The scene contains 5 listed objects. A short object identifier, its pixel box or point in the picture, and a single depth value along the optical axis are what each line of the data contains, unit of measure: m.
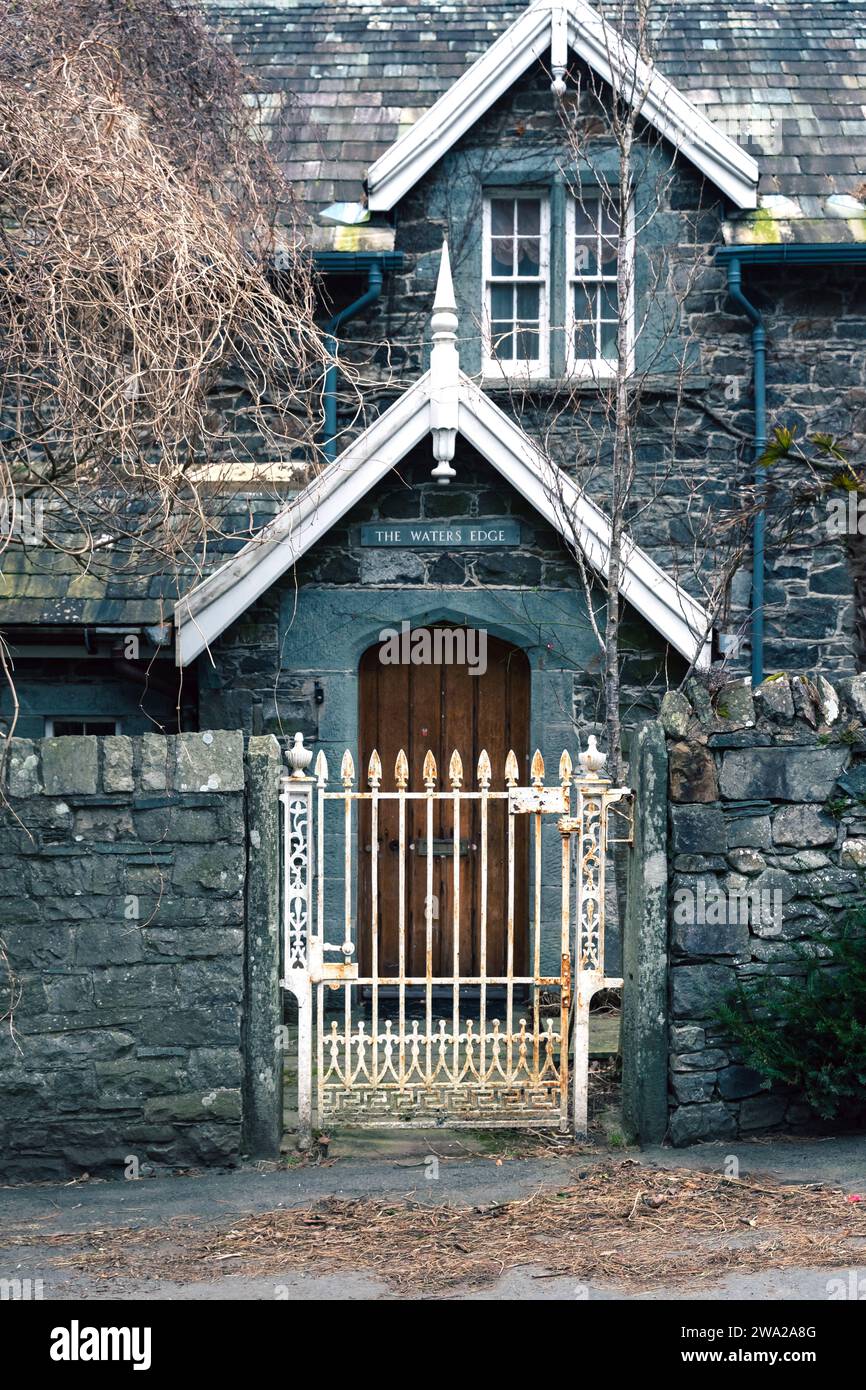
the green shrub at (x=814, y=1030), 6.68
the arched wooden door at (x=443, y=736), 10.34
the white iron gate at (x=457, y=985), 6.94
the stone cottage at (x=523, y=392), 9.53
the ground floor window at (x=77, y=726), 10.14
